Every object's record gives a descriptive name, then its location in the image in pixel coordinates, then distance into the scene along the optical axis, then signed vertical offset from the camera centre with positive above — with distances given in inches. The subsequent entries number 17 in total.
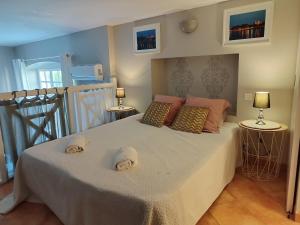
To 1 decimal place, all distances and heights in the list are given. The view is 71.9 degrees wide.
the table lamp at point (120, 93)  145.3 -12.0
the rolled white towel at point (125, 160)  63.7 -26.1
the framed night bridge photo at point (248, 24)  93.6 +22.7
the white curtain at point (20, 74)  230.7 +4.9
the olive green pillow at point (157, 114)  109.5 -21.0
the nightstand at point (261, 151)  98.4 -39.9
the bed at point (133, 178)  51.5 -29.4
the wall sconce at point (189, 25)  112.4 +26.4
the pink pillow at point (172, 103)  112.3 -16.4
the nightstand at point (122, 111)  143.3 -24.5
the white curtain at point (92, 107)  135.9 -21.3
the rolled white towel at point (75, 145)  79.1 -26.0
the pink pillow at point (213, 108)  98.5 -17.6
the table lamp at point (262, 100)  89.3 -12.2
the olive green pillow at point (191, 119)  97.4 -21.8
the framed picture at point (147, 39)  129.3 +23.4
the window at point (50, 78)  221.1 -0.5
